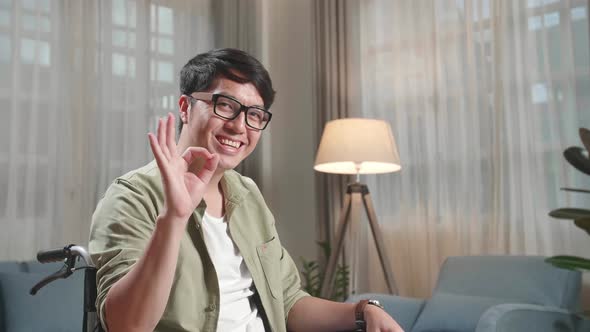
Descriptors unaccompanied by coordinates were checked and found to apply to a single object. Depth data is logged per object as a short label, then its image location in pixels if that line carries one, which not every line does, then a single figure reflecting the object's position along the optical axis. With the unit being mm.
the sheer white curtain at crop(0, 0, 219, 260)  3088
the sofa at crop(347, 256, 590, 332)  2359
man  1045
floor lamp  3084
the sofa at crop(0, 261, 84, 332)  2510
